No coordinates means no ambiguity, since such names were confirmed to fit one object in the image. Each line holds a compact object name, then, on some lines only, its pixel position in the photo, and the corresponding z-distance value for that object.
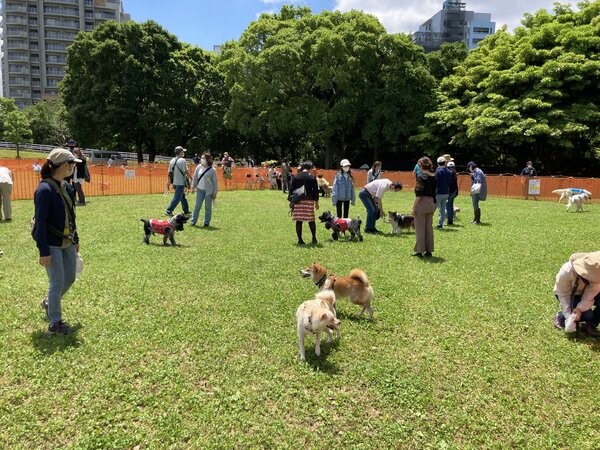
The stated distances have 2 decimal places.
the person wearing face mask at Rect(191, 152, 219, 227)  10.16
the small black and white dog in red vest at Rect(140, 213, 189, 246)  8.27
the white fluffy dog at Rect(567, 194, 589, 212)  15.34
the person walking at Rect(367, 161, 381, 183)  12.05
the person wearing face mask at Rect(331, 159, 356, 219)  9.84
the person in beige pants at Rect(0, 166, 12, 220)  10.26
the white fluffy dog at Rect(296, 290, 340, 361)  3.77
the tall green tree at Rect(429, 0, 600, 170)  22.78
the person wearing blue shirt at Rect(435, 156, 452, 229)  10.12
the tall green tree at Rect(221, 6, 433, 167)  28.14
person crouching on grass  4.16
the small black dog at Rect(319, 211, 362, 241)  9.07
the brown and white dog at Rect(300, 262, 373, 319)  4.80
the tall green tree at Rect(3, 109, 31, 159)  44.84
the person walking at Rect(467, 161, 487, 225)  11.66
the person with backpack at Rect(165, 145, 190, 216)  10.44
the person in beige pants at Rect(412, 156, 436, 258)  7.44
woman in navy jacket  3.89
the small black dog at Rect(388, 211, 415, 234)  10.05
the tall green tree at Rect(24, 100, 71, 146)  54.97
